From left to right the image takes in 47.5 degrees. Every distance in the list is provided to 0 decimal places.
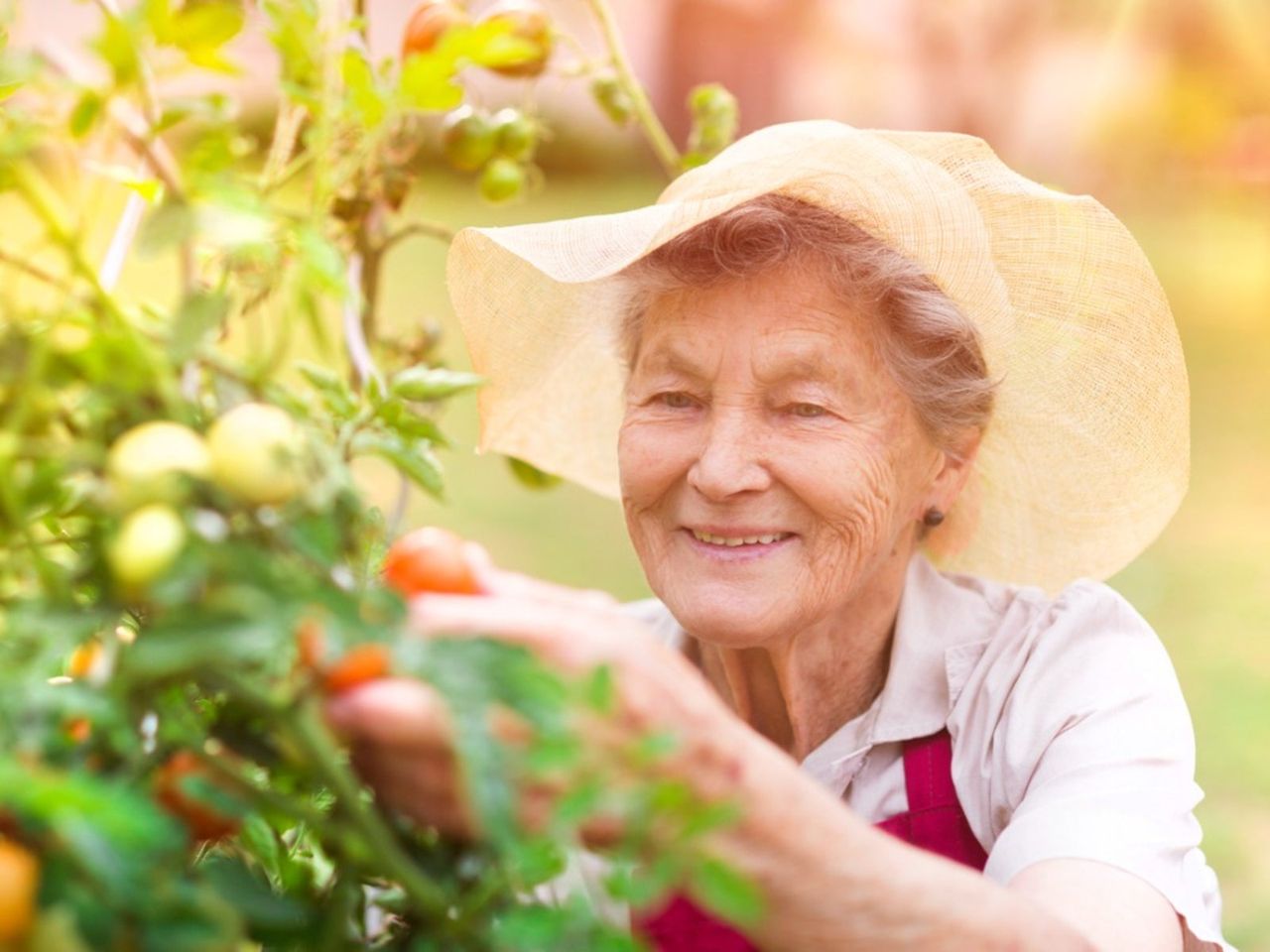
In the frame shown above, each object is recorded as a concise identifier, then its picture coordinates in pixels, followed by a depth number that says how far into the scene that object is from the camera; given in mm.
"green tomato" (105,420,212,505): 530
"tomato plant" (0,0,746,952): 507
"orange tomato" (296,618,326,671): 537
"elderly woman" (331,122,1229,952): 1230
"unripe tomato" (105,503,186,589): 507
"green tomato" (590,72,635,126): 1624
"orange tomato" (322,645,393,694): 570
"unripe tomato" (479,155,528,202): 1506
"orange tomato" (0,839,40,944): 498
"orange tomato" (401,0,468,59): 1387
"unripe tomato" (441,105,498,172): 1543
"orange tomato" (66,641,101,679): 670
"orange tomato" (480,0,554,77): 1412
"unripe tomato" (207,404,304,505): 547
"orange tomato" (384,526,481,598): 686
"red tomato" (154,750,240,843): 574
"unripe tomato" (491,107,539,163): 1537
